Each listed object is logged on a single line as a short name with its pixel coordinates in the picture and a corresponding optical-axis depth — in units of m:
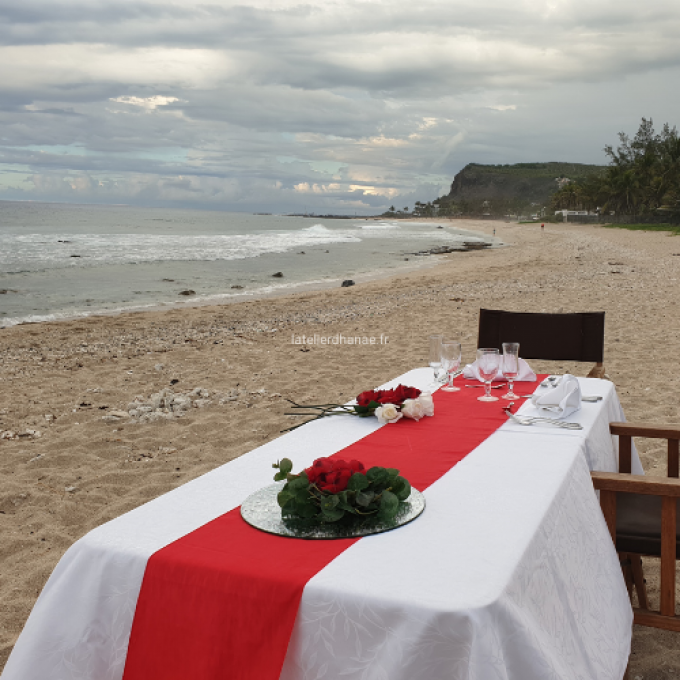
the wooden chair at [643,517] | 2.03
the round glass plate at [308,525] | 1.45
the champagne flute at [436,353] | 2.80
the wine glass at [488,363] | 2.58
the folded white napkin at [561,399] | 2.43
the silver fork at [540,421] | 2.26
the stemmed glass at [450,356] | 2.73
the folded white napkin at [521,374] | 3.04
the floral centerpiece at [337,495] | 1.45
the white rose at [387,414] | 2.30
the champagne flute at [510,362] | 2.69
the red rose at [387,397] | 2.40
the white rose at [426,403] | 2.38
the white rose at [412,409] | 2.33
